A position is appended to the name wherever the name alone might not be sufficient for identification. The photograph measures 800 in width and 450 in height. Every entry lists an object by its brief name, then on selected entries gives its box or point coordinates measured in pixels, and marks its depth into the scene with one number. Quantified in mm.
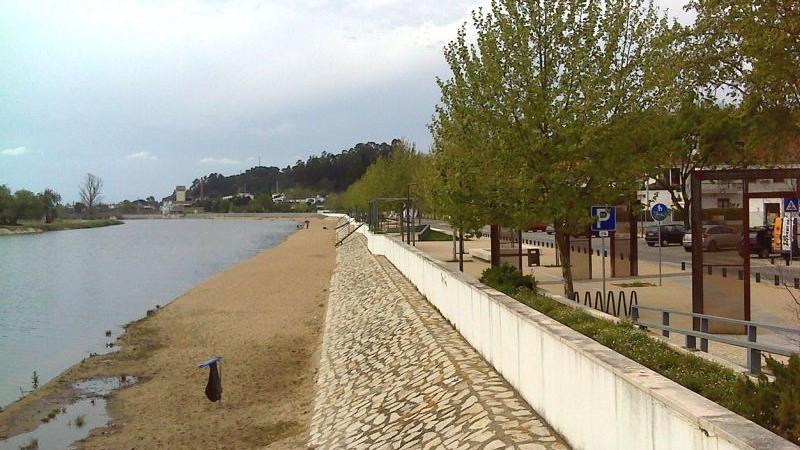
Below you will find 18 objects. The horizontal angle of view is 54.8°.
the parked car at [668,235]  43500
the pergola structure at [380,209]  51134
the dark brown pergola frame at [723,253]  12359
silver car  13078
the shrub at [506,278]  14325
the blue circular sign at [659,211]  21359
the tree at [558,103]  15492
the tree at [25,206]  149000
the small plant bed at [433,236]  55325
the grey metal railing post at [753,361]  8828
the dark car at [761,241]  31828
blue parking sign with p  16484
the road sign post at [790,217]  25594
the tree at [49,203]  161625
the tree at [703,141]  30844
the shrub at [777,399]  4680
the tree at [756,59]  11188
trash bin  30719
